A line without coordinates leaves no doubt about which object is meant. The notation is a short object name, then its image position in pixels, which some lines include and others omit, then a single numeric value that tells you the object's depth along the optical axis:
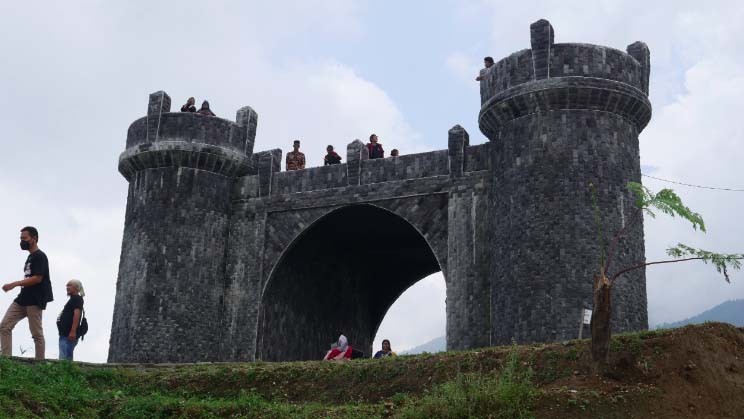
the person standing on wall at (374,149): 25.15
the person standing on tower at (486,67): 22.97
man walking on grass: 14.60
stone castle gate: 20.36
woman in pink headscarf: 19.66
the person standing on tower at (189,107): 26.39
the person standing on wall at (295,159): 26.69
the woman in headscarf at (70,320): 15.99
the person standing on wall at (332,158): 25.70
